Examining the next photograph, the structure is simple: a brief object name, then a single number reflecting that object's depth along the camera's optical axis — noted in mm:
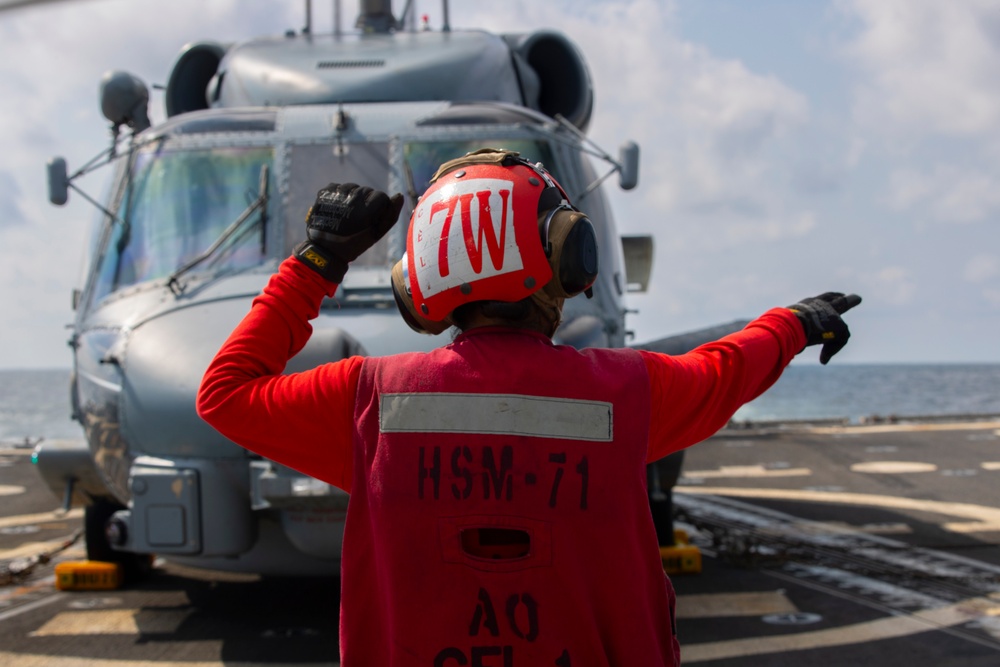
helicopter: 4520
